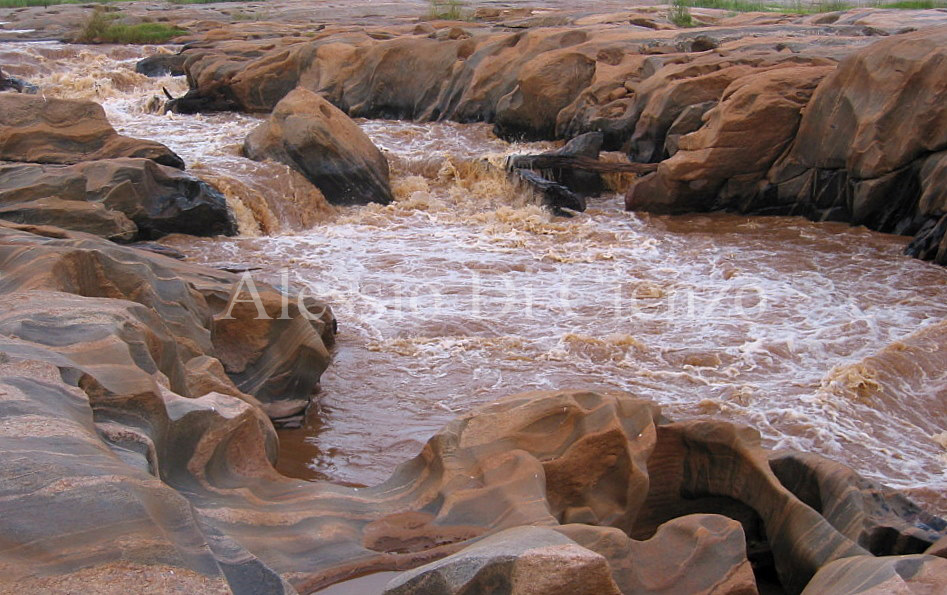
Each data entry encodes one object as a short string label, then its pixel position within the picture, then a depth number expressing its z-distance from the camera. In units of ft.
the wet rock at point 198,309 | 16.01
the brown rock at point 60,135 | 34.94
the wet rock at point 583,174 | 41.22
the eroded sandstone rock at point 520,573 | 9.02
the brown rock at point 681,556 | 11.07
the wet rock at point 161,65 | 64.34
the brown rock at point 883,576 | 9.67
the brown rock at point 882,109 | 32.81
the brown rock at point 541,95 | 48.85
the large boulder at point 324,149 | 39.29
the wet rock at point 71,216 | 28.04
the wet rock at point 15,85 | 54.49
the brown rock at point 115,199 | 29.04
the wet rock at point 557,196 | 38.60
